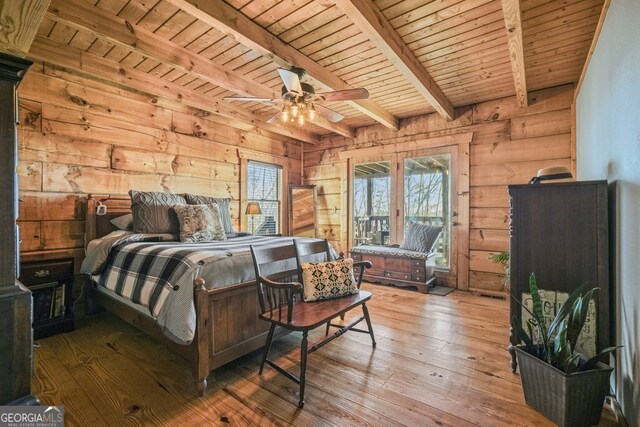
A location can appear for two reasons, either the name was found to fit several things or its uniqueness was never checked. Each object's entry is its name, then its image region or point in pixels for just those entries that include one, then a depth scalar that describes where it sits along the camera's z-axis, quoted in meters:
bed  1.79
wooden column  1.08
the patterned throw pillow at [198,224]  2.97
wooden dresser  1.75
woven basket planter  1.45
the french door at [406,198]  4.29
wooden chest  4.02
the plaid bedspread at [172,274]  1.81
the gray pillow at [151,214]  2.98
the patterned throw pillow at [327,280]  2.21
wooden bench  1.77
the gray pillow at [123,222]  3.14
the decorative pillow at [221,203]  3.60
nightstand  2.46
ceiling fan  2.44
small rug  3.94
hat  2.15
